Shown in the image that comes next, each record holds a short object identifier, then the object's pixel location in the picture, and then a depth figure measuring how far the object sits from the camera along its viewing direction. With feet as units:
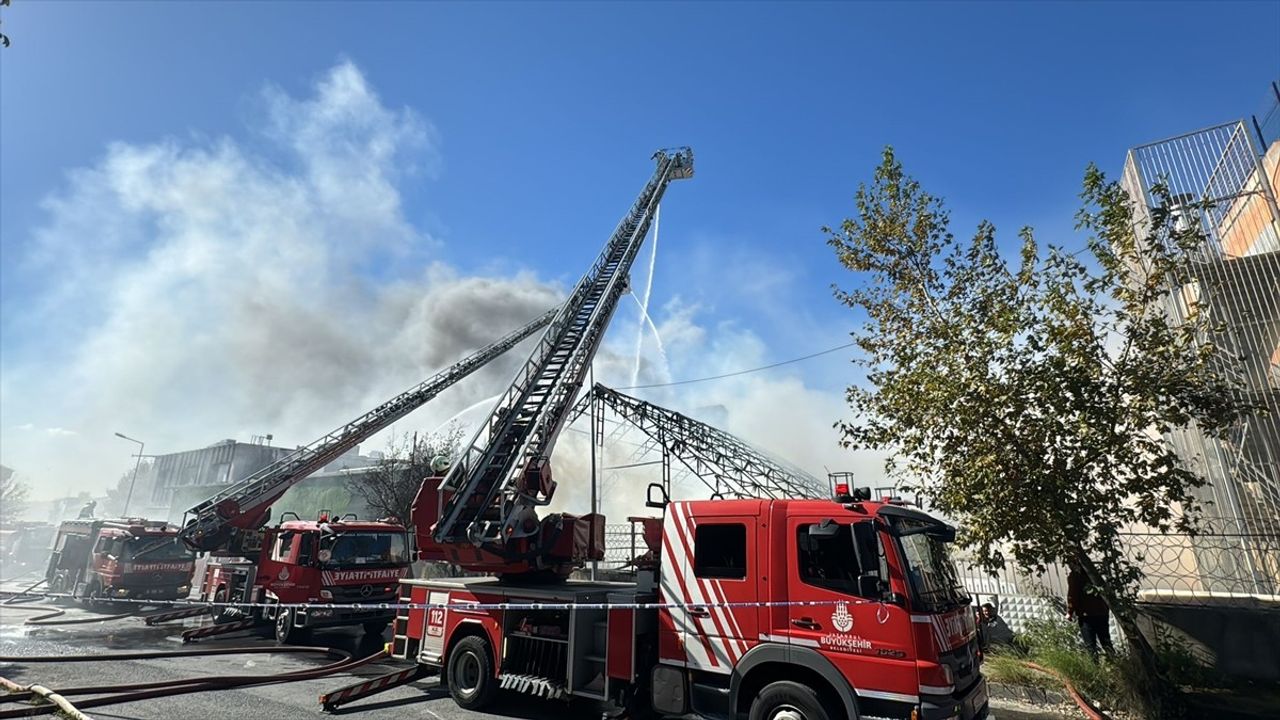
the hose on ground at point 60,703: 22.17
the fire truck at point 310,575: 41.32
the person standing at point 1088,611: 27.09
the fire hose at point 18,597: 71.92
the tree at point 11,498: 217.77
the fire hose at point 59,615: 53.42
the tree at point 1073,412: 23.76
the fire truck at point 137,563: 62.90
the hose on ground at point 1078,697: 22.84
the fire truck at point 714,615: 17.22
